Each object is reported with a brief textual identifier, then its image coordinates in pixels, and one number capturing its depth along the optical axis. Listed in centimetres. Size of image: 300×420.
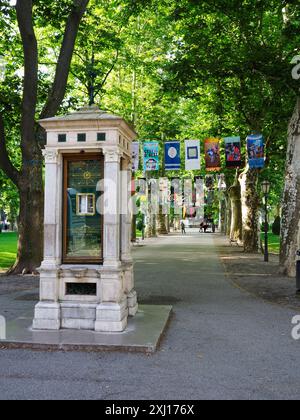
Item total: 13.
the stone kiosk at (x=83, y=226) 808
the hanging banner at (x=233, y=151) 2347
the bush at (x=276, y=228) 5512
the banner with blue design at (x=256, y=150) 2195
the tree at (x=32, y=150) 1625
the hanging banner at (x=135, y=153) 2535
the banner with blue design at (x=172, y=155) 2384
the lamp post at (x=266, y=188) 2259
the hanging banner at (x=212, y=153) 2419
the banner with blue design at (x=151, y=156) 2695
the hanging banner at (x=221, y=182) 3706
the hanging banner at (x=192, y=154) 2320
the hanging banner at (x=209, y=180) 3656
